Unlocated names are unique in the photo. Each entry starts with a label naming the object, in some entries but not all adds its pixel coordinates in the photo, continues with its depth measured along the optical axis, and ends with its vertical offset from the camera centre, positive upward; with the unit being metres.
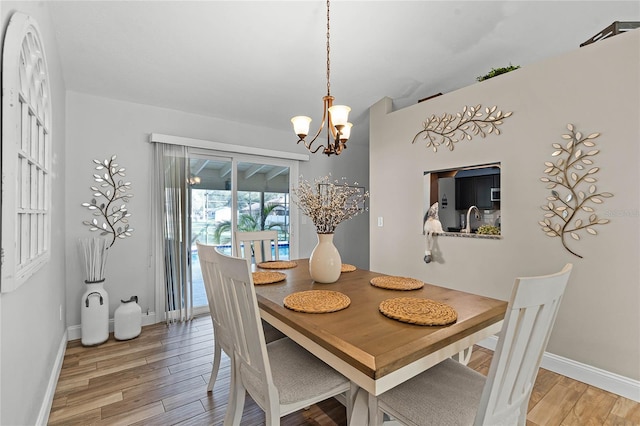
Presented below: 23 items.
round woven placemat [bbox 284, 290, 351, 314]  1.29 -0.40
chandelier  1.88 +0.60
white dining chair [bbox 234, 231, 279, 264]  2.55 -0.26
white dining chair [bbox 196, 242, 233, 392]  1.41 -0.46
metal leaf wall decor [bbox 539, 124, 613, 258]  2.08 +0.17
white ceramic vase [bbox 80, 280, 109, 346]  2.62 -0.87
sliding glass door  3.50 +0.21
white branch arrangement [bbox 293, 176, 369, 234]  1.75 +0.04
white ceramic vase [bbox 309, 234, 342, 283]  1.74 -0.28
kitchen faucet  2.81 -0.12
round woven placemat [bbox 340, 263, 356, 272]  2.18 -0.40
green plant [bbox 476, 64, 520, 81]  2.54 +1.25
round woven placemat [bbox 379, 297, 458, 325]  1.15 -0.41
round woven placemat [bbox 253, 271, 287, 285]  1.78 -0.39
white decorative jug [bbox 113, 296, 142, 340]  2.74 -0.97
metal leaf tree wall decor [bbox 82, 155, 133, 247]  2.89 +0.13
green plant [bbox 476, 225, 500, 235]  2.62 -0.14
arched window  0.94 +0.25
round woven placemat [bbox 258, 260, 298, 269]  2.28 -0.39
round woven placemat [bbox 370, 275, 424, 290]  1.65 -0.40
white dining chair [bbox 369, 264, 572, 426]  0.85 -0.62
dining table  0.92 -0.43
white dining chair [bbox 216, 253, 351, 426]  1.13 -0.70
